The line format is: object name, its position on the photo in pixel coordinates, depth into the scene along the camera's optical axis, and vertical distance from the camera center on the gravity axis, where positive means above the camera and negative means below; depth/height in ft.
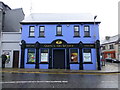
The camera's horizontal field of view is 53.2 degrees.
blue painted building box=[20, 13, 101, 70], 54.75 +3.58
